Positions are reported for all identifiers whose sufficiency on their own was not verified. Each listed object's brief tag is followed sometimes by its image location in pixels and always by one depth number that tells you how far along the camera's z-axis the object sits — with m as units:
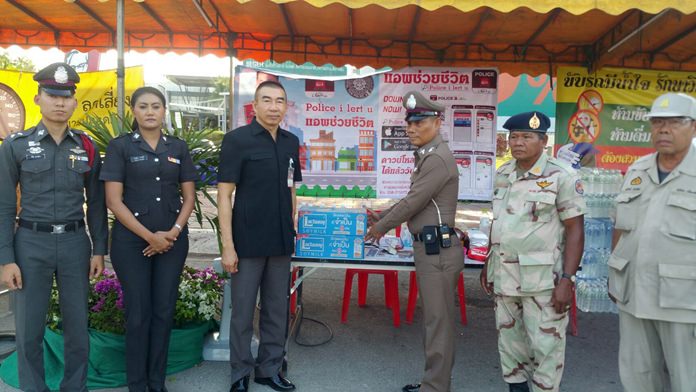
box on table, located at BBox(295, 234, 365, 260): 3.43
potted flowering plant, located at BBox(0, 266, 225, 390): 3.18
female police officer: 2.79
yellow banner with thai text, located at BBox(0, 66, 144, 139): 5.93
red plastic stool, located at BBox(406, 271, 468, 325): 4.48
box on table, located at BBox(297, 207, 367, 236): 3.40
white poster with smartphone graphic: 4.95
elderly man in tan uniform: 2.31
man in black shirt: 2.95
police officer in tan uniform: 2.88
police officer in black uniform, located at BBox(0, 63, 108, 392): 2.62
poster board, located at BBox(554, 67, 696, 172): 5.11
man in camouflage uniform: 2.68
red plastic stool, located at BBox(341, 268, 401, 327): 4.38
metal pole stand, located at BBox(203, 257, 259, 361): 3.60
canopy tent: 4.22
